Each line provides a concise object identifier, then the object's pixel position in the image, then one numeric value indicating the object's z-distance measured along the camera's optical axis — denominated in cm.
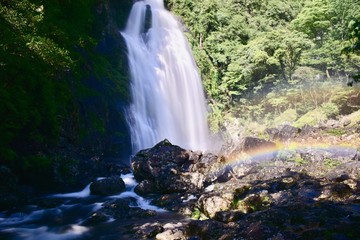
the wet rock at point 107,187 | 1505
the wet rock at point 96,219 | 1132
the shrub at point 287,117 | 3434
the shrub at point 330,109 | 3186
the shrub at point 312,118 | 3106
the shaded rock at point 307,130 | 2522
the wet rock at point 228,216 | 923
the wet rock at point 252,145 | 1984
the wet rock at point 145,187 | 1564
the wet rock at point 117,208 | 1173
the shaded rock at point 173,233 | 823
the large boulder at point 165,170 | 1585
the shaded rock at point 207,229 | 770
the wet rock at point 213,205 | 1073
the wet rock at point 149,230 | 911
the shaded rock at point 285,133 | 2530
